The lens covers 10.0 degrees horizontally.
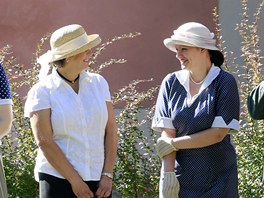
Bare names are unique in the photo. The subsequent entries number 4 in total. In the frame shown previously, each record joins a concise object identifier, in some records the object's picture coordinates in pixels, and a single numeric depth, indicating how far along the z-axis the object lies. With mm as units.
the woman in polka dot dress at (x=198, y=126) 9710
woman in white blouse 9874
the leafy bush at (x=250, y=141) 12564
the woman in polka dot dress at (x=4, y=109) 8797
